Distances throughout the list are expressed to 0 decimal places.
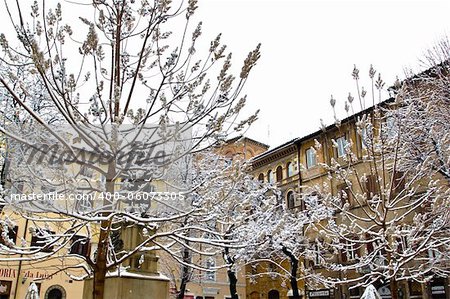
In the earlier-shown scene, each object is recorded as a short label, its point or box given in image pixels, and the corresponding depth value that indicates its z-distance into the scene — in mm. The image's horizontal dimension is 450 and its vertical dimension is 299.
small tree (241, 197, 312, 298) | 16506
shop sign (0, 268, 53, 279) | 19753
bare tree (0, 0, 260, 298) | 4605
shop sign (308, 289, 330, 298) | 23078
